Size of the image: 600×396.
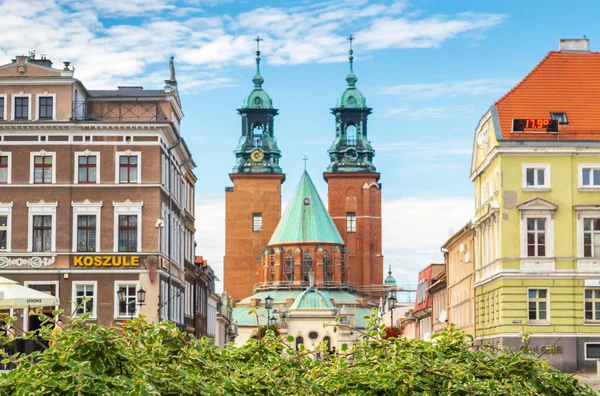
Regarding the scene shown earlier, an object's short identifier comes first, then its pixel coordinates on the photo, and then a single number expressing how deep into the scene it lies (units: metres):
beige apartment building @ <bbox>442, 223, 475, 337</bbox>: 64.19
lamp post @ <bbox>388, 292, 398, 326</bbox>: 58.88
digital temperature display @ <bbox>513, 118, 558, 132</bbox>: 53.69
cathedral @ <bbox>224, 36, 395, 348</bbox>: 178.38
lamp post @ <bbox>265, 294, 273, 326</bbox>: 84.84
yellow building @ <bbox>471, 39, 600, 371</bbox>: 52.44
